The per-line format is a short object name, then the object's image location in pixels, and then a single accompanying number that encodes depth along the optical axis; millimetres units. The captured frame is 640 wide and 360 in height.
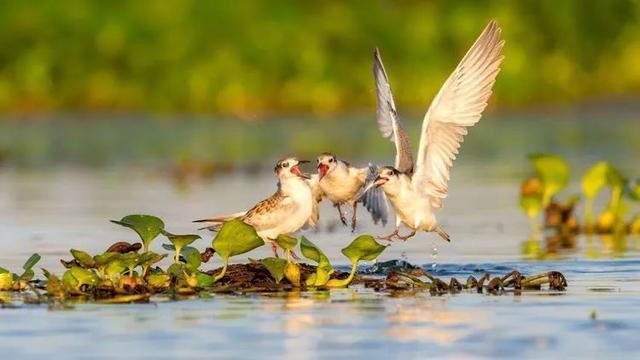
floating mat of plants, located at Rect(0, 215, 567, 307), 13688
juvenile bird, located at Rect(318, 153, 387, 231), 15016
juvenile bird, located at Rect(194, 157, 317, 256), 14602
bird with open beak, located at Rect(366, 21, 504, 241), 15219
